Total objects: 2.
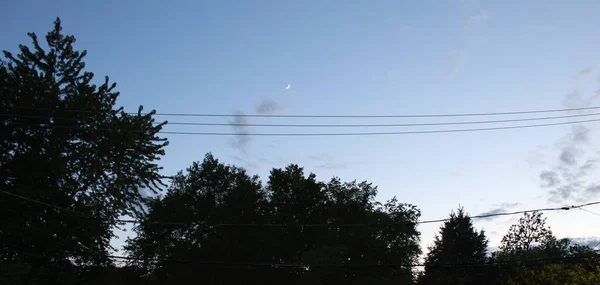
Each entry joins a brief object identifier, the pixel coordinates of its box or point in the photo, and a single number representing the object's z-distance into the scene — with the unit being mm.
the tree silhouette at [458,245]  49362
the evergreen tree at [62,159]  25000
